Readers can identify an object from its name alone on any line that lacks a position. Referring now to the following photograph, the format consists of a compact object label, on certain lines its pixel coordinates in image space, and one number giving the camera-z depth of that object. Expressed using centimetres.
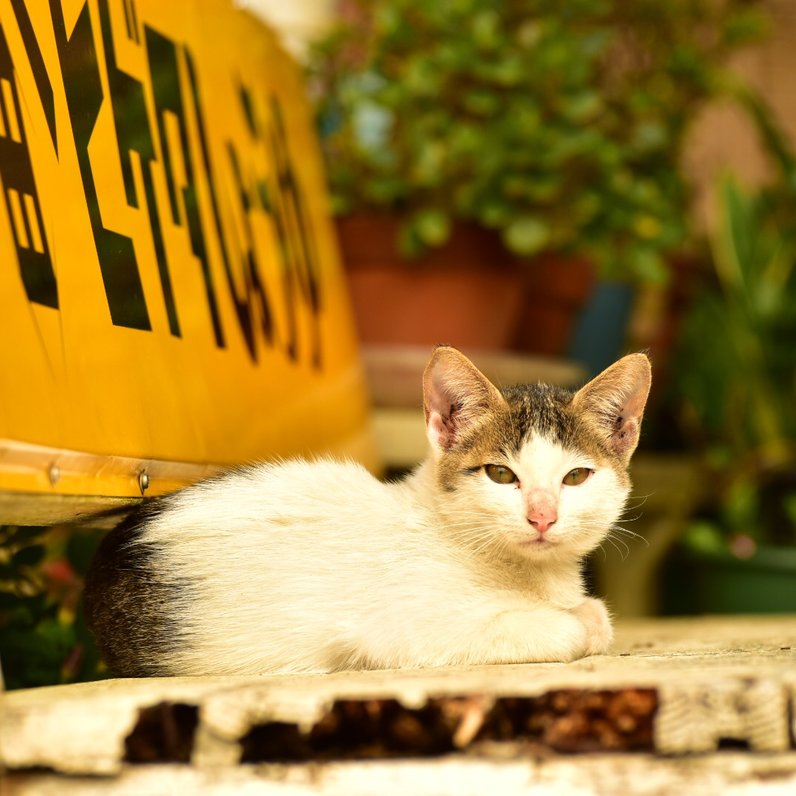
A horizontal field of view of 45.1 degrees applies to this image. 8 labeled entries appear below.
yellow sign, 87
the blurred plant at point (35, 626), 116
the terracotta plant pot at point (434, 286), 215
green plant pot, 241
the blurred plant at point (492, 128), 211
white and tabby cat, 91
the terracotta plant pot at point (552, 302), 231
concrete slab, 70
